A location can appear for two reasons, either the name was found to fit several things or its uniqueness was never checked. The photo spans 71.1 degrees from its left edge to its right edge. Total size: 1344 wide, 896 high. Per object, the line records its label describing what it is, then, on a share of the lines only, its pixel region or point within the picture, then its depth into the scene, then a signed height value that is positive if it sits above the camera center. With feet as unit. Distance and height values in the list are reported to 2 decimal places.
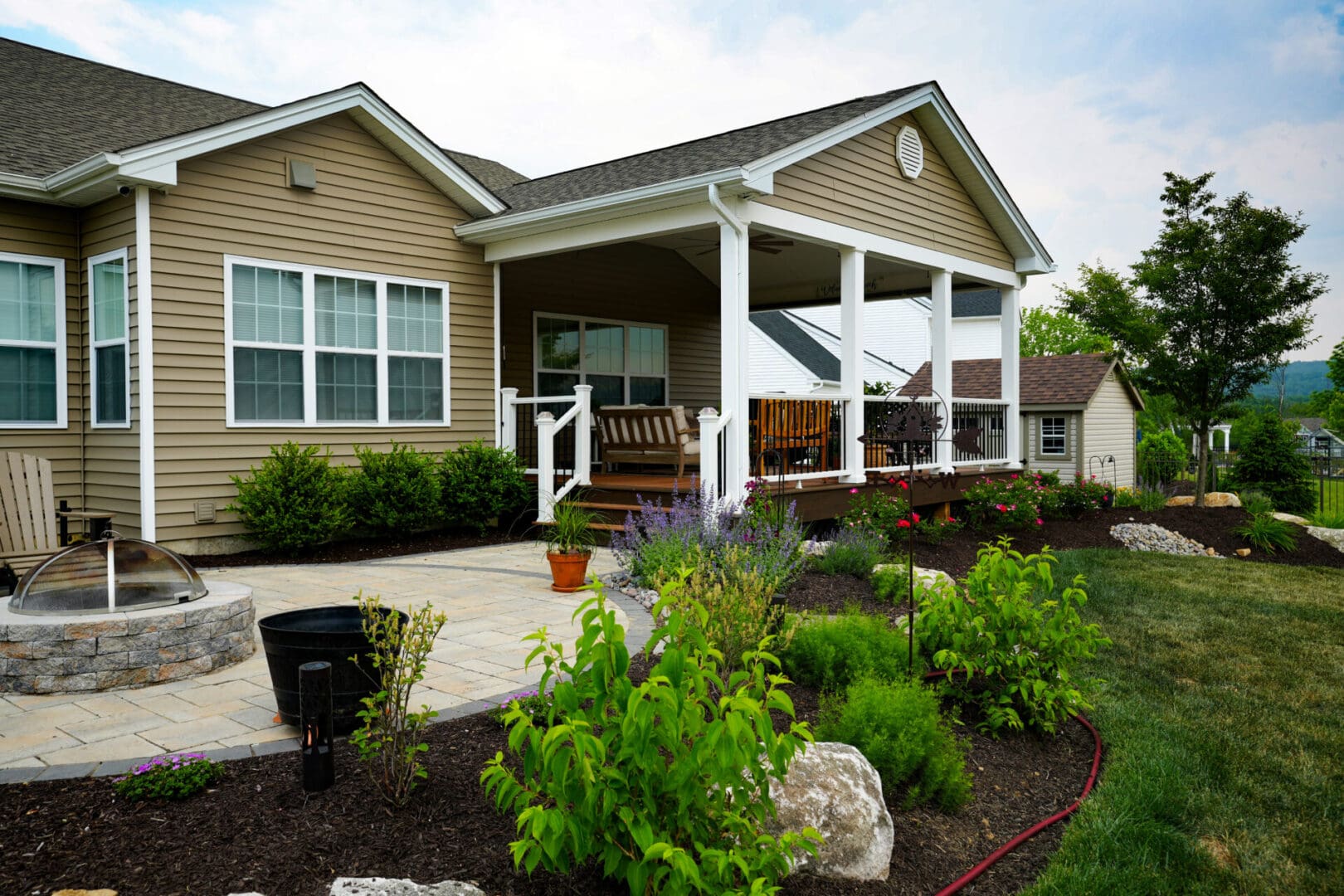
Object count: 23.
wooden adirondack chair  21.62 -1.51
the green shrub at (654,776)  7.22 -2.69
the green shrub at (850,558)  23.41 -3.00
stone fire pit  13.57 -3.04
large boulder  9.12 -3.72
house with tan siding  26.20 +5.76
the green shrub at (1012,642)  12.85 -2.86
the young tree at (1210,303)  44.06 +6.51
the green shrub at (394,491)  29.12 -1.55
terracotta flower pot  21.48 -2.99
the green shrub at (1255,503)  39.24 -2.98
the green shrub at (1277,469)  47.65 -1.69
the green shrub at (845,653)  13.38 -3.12
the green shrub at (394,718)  9.57 -2.90
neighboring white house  73.26 +9.16
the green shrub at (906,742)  10.63 -3.51
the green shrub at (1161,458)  67.36 -1.71
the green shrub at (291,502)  26.78 -1.72
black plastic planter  11.27 -2.68
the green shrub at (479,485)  31.17 -1.49
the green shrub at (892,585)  20.38 -3.25
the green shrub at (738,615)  13.25 -2.52
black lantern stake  9.73 -2.95
